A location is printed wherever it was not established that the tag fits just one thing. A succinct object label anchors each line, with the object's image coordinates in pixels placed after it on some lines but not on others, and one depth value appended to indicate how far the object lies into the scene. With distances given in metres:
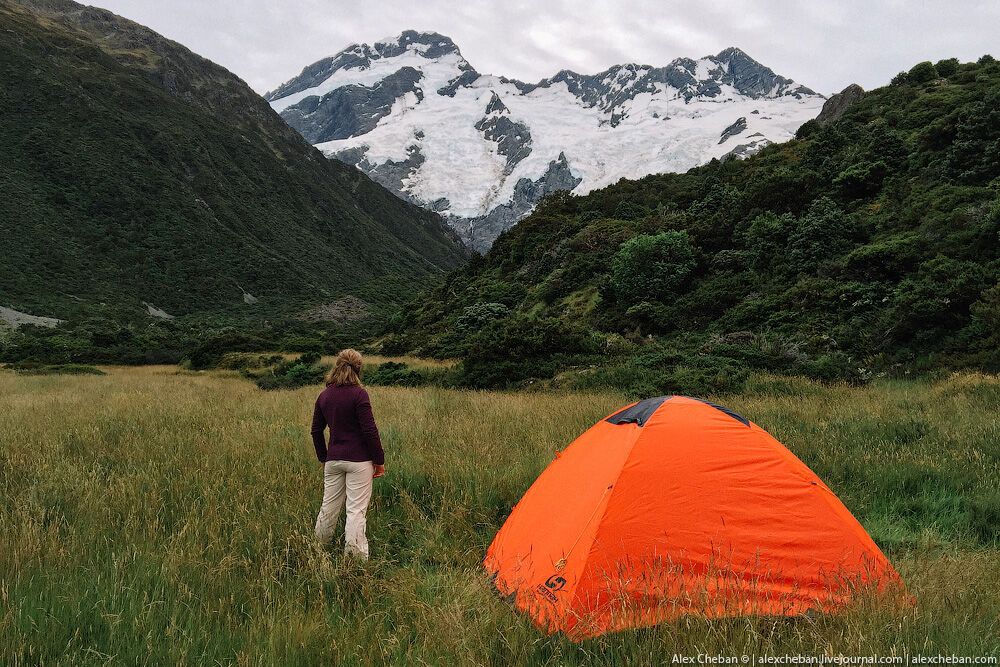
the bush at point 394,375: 20.20
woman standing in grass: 4.47
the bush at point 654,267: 22.67
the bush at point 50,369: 28.55
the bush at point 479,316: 29.17
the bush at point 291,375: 23.88
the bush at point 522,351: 17.33
